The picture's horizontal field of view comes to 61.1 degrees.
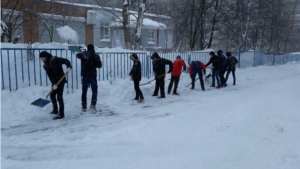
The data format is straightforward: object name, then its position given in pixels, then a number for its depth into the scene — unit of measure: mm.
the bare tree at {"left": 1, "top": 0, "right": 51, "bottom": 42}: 9781
